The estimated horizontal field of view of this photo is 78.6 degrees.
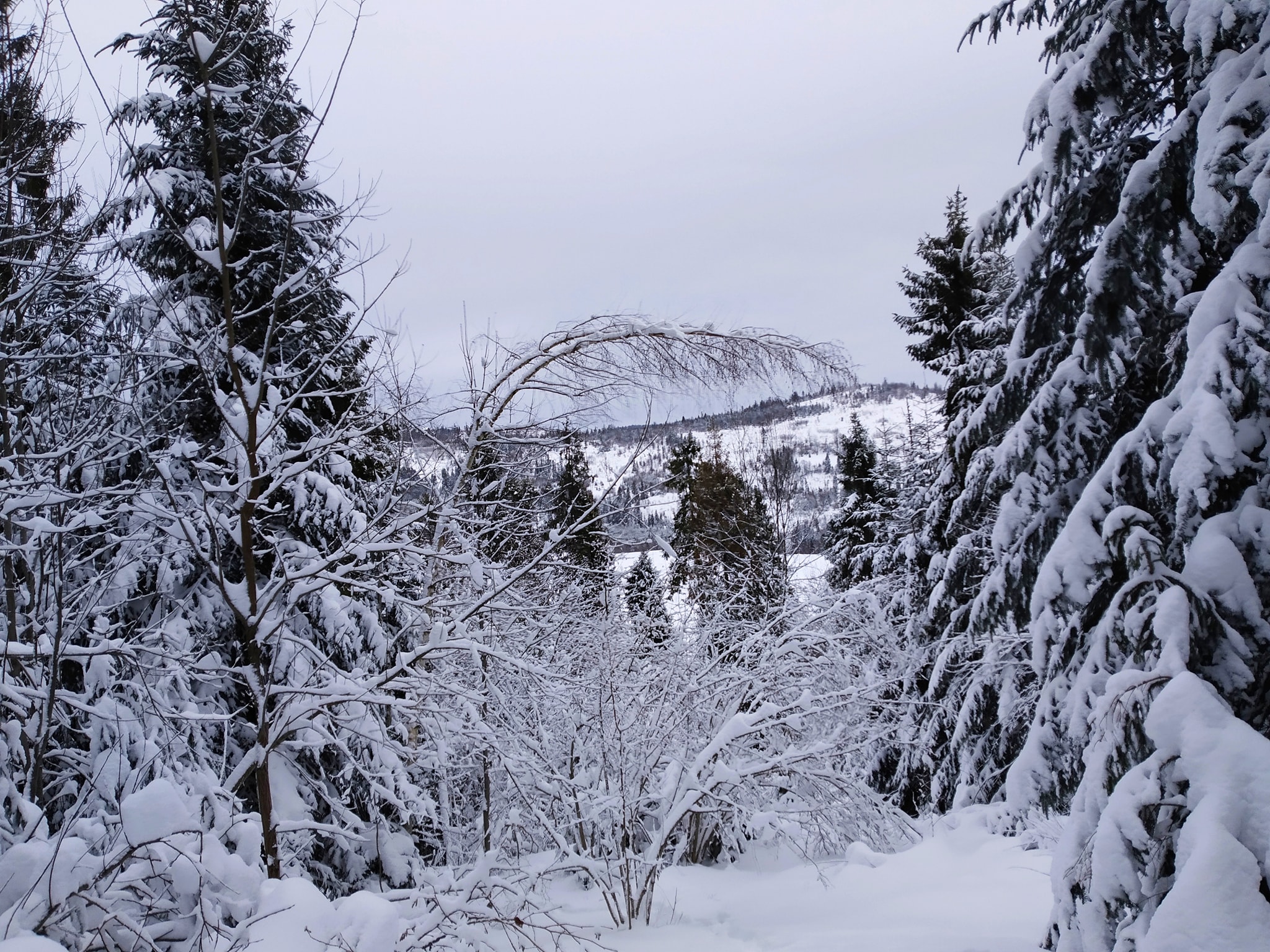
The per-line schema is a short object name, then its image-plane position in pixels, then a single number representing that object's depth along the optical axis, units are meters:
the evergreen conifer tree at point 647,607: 10.44
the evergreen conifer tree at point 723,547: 12.09
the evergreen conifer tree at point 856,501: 22.91
